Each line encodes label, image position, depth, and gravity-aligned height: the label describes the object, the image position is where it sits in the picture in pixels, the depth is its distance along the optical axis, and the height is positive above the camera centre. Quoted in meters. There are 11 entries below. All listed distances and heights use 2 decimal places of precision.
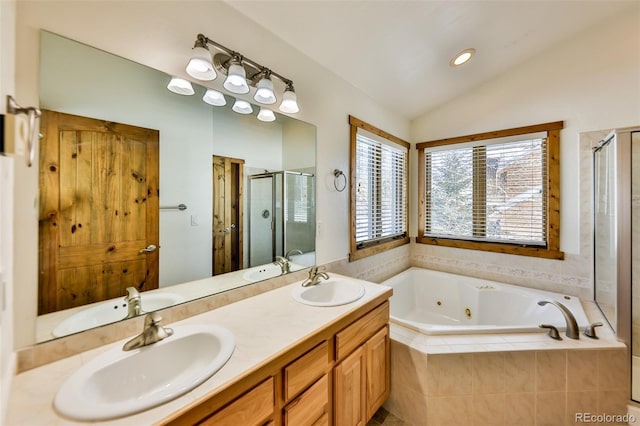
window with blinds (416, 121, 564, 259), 2.40 +0.23
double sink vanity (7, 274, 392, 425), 0.67 -0.53
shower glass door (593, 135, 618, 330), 1.79 -0.12
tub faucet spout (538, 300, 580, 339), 1.59 -0.73
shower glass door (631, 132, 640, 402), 1.65 -0.22
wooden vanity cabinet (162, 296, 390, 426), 0.78 -0.71
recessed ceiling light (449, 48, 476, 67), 2.07 +1.33
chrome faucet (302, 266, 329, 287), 1.65 -0.44
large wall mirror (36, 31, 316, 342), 0.90 +0.10
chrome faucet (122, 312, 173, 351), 0.92 -0.47
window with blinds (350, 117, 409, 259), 2.35 +0.25
